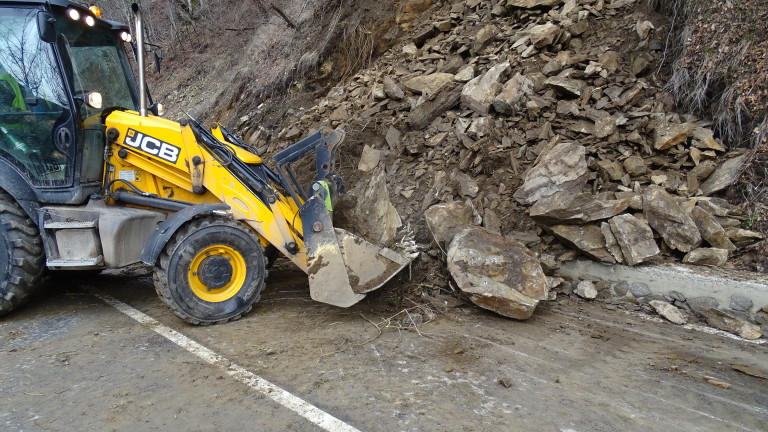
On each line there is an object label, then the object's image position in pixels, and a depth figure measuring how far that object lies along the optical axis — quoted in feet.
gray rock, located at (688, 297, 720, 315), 14.67
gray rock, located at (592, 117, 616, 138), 19.11
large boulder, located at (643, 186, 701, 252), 15.79
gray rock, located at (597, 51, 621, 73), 21.53
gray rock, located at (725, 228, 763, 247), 15.70
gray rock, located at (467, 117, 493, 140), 20.61
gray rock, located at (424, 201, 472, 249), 16.89
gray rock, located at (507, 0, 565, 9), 24.93
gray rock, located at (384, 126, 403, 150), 23.20
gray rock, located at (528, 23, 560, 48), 23.13
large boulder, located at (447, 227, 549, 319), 14.42
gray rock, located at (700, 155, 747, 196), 17.02
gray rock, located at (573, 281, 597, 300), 15.99
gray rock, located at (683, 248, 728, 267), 15.46
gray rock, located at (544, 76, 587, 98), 20.81
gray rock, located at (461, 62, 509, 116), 21.52
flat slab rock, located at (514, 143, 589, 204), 17.94
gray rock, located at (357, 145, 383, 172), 23.02
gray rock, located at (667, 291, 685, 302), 15.19
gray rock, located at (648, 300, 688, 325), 14.61
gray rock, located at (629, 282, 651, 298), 15.69
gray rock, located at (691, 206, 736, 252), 15.75
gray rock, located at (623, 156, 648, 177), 18.24
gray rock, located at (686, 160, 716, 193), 17.65
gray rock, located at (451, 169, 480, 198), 19.20
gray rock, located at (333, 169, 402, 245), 16.48
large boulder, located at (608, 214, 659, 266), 15.57
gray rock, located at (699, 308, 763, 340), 13.58
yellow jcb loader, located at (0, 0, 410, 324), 13.92
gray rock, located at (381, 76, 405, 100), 24.79
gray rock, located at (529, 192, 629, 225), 16.62
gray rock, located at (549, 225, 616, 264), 16.11
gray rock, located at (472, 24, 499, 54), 24.93
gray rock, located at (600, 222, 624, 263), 15.93
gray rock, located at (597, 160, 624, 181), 18.23
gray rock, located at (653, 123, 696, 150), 18.29
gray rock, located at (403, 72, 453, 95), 23.68
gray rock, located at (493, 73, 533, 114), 20.86
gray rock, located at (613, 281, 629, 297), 16.01
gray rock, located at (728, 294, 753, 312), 14.30
